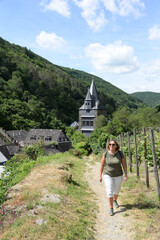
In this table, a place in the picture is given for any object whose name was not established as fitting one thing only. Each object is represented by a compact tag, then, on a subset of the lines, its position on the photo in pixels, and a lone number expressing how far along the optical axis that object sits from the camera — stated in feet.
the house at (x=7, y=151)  92.11
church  182.81
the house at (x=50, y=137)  145.52
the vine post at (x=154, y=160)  18.61
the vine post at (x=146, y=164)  24.38
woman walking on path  17.33
